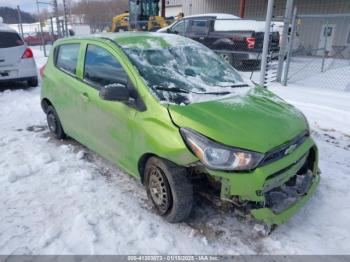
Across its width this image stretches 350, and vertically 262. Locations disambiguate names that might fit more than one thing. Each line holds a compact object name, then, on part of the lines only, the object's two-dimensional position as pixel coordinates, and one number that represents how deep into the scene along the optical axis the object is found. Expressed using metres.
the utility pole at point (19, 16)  16.88
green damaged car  2.57
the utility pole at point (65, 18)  14.79
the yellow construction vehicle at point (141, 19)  16.61
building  17.02
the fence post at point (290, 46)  8.00
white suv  8.46
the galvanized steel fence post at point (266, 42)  7.54
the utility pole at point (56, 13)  14.96
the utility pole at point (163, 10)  23.95
